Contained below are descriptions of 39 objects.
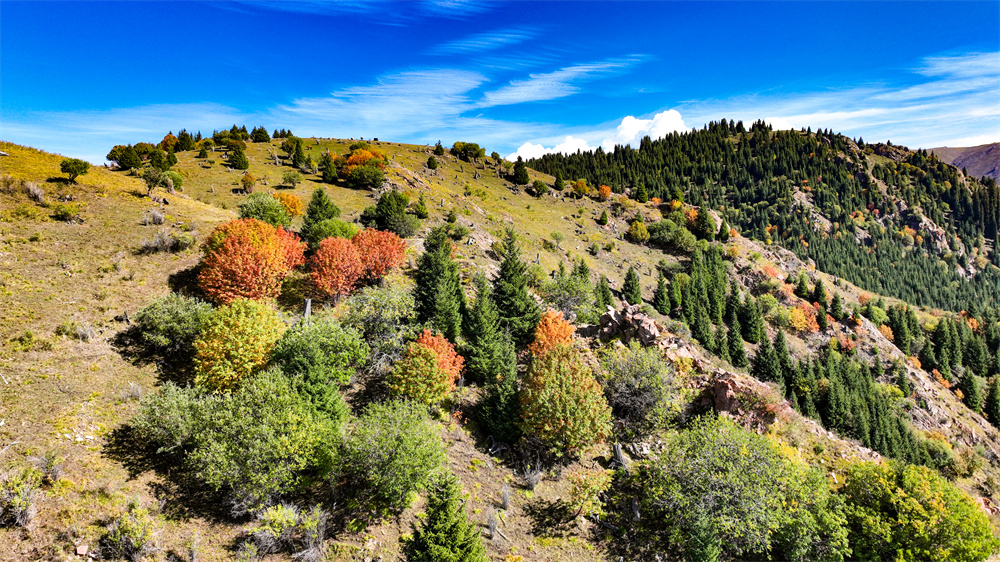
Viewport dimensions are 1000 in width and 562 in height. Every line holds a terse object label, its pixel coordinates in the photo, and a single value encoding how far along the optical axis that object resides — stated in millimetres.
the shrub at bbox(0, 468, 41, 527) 18766
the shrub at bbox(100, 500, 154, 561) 19297
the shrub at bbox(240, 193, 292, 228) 53844
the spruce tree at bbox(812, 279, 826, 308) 101750
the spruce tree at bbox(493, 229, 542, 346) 47250
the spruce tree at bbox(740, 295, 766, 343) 86250
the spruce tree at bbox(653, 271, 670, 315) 80562
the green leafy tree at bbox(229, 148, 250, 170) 88750
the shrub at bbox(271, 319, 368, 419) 29828
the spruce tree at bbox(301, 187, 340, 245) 52691
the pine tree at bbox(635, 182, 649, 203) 139450
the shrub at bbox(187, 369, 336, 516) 22781
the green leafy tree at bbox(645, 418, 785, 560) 25484
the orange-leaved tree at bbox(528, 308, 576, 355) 42938
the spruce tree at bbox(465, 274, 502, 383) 39906
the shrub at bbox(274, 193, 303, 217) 65688
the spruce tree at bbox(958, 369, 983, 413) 88438
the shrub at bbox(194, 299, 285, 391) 29891
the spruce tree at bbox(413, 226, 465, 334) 42531
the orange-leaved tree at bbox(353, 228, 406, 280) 47344
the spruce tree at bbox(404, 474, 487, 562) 20453
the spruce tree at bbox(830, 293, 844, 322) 98562
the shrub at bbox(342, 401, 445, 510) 24750
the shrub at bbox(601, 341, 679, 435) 37719
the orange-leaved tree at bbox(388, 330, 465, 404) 33438
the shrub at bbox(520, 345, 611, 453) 32500
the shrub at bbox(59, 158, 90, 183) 50438
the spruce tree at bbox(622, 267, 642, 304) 77312
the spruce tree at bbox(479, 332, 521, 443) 34938
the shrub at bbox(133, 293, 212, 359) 32781
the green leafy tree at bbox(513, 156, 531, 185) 135250
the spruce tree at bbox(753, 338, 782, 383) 74188
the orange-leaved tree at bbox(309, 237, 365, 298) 42938
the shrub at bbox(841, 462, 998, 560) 24422
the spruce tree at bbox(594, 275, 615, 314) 65525
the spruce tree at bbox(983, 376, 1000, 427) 85712
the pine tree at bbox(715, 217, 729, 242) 121062
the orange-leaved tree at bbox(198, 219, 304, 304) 38750
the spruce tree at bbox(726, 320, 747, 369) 75875
